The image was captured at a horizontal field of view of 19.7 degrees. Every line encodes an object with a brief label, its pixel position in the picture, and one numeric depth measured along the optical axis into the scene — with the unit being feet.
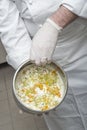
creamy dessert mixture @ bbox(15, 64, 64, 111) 2.53
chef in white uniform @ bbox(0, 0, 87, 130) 2.39
